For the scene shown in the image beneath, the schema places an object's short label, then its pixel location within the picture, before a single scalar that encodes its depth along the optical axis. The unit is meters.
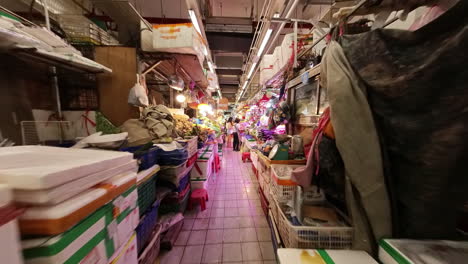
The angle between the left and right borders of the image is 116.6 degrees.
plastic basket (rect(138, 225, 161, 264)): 1.34
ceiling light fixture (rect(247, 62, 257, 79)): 4.48
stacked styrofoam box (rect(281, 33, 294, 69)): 2.56
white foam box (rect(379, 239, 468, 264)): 0.75
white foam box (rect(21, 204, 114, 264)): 0.49
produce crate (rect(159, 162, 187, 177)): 1.93
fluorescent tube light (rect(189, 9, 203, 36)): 2.44
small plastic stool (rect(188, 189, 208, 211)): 2.71
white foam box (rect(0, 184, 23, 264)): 0.38
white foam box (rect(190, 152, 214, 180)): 3.01
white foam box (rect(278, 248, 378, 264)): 0.92
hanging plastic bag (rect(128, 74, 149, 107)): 2.21
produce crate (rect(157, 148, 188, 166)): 1.89
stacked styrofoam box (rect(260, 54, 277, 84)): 3.48
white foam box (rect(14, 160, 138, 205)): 0.50
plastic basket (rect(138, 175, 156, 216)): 1.38
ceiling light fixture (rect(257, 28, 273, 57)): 2.67
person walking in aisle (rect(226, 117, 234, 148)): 10.01
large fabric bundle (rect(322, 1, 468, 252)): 0.70
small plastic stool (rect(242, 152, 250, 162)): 6.00
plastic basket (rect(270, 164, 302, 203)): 1.48
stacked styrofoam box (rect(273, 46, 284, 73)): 2.94
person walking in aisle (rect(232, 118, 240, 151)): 8.64
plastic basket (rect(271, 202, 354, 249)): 1.10
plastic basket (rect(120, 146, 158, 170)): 1.46
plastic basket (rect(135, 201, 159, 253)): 1.34
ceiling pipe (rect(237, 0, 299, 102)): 1.93
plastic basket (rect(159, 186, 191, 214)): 2.11
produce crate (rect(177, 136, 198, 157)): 2.34
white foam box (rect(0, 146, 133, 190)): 0.49
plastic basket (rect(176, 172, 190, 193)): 2.19
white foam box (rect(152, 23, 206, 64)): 2.25
